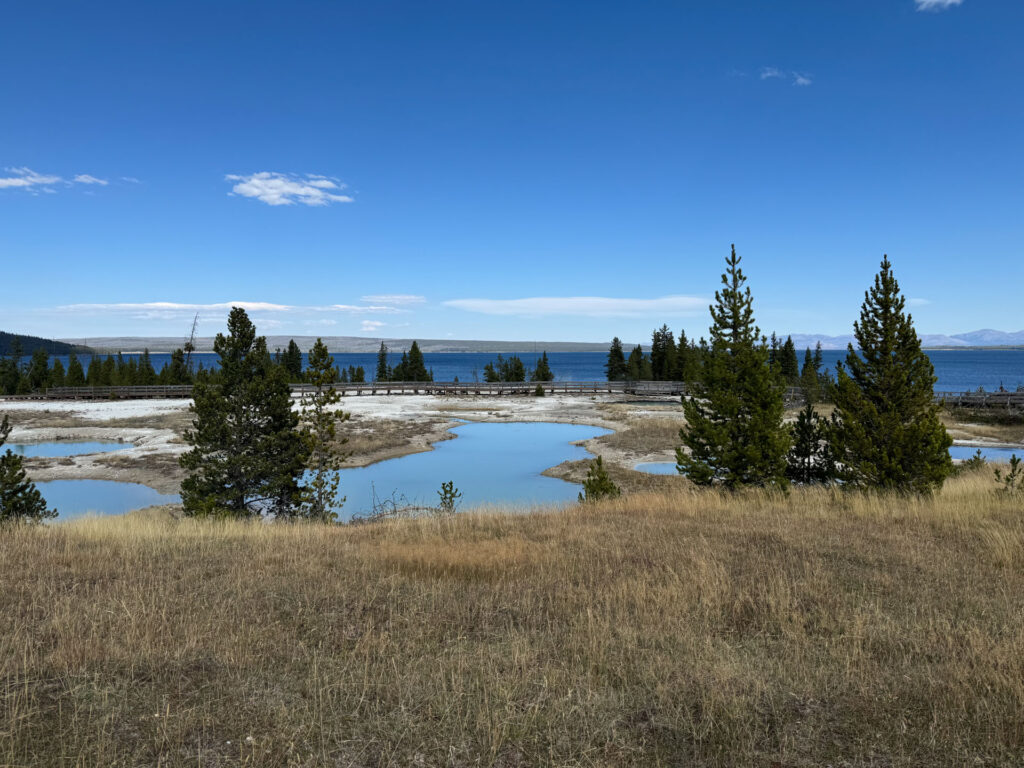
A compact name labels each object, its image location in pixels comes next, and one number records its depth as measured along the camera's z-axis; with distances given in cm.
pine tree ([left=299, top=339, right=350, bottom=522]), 1884
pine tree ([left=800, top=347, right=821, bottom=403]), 6394
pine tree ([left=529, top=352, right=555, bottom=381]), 10156
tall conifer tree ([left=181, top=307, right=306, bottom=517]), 1738
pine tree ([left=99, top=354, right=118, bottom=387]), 8031
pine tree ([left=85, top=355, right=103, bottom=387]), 8248
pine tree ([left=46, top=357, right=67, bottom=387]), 8198
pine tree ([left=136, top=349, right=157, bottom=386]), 8288
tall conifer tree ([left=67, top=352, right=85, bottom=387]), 8141
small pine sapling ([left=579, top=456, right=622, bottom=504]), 1692
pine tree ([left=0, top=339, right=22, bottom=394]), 8044
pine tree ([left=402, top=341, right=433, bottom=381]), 9969
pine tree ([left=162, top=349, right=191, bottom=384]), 8391
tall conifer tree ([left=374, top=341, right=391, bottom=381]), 10862
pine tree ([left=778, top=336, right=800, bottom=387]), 8306
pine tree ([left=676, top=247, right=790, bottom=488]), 1611
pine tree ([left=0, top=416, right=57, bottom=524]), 1442
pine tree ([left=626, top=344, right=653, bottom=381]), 9308
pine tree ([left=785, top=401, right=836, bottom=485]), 1734
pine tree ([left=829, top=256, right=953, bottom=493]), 1407
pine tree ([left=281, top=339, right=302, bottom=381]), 9821
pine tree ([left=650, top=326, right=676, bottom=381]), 9027
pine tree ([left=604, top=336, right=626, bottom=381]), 10240
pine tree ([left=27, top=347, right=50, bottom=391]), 8294
